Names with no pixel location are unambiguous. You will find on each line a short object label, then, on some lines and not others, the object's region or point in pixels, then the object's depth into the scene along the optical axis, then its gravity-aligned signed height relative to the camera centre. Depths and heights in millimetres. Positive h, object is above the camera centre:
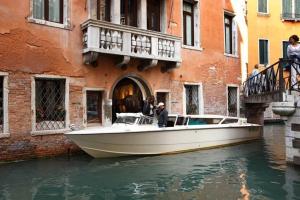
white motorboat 8844 -789
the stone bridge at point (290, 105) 7828 +13
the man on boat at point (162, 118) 9672 -327
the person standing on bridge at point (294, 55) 8133 +1168
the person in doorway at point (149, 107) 10827 -34
